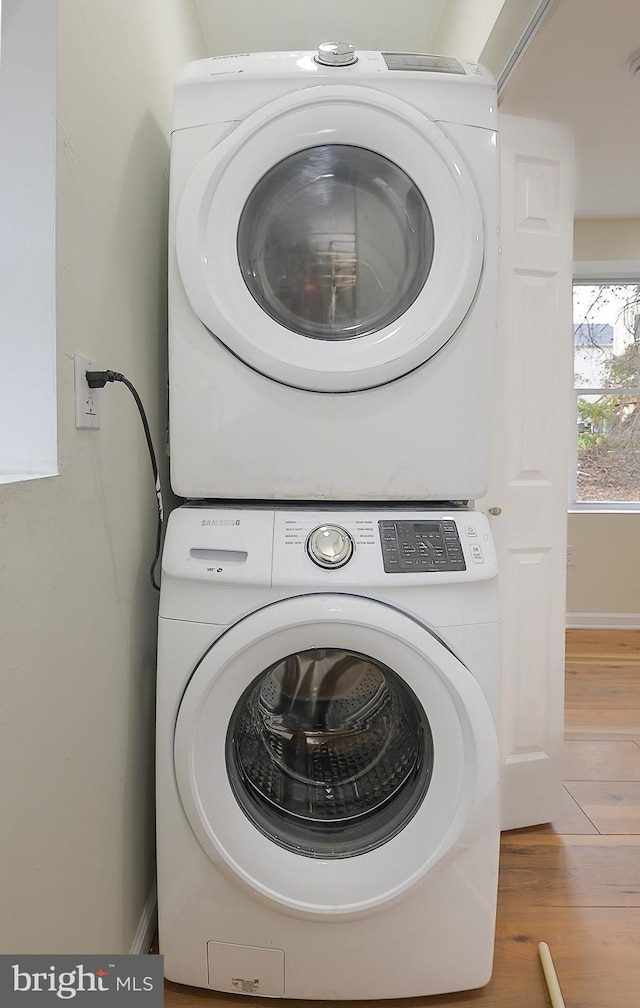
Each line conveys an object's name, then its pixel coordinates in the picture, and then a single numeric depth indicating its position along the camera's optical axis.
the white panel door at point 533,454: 1.73
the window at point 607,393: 3.83
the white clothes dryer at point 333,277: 1.21
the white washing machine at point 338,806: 1.14
